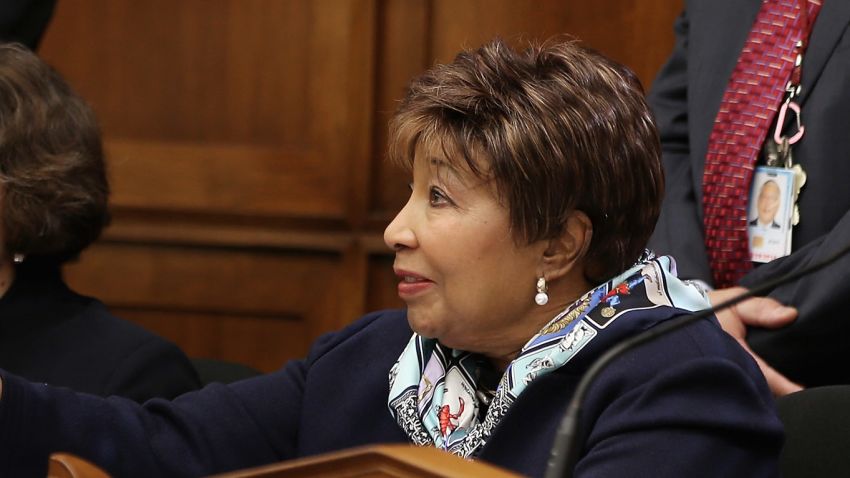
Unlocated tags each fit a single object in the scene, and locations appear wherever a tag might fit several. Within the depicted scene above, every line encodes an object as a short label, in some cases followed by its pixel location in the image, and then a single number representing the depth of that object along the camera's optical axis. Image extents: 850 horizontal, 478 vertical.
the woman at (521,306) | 2.74
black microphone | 2.45
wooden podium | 2.42
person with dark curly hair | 3.11
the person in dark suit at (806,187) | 3.15
